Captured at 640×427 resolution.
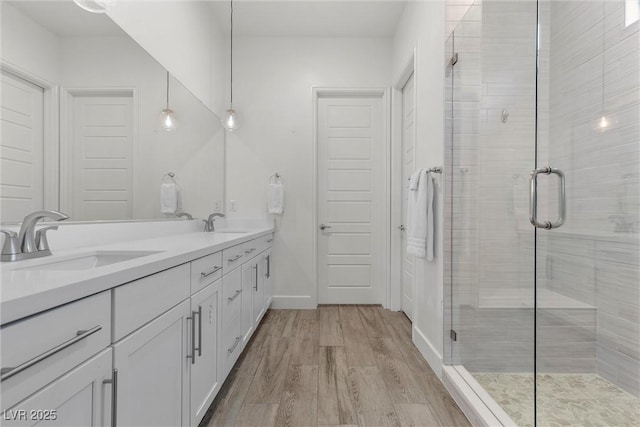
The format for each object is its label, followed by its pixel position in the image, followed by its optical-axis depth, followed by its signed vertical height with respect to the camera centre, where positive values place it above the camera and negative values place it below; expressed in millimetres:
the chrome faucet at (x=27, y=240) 1005 -105
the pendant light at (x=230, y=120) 2979 +892
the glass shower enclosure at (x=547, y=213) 1516 +2
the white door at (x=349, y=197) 3332 +159
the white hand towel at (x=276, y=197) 3156 +146
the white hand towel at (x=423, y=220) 2023 -52
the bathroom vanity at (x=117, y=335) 534 -309
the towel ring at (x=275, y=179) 3239 +343
